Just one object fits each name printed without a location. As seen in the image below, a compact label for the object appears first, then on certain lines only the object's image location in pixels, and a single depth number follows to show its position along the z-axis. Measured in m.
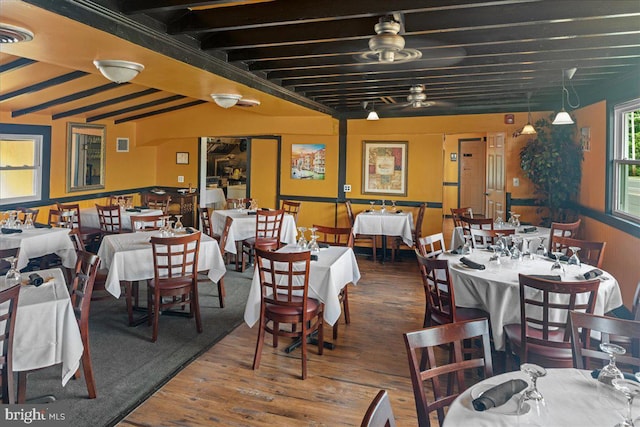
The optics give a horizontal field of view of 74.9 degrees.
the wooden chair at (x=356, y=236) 8.10
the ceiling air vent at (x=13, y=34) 2.53
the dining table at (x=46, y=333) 2.56
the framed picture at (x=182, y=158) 9.78
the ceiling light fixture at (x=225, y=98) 4.93
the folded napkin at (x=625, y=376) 1.78
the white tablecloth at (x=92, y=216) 6.99
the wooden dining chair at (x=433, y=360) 1.79
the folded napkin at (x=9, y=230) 5.11
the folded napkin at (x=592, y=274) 3.23
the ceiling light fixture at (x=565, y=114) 4.58
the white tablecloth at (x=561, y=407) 1.48
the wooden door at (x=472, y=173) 12.48
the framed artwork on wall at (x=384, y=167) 8.09
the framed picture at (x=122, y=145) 8.95
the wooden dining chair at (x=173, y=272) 3.97
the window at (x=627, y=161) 4.57
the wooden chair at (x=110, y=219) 6.47
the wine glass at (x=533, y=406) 1.48
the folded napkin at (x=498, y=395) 1.53
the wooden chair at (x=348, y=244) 4.43
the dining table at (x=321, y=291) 3.61
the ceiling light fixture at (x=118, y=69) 3.38
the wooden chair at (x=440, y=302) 3.18
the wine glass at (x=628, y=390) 1.41
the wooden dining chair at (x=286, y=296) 3.33
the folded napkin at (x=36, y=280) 2.92
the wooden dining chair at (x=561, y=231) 4.62
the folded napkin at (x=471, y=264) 3.53
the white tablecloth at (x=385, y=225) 7.32
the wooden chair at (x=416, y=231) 7.58
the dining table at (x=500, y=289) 3.15
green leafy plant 6.15
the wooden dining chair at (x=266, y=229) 6.22
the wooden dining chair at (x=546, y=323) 2.63
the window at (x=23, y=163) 6.67
